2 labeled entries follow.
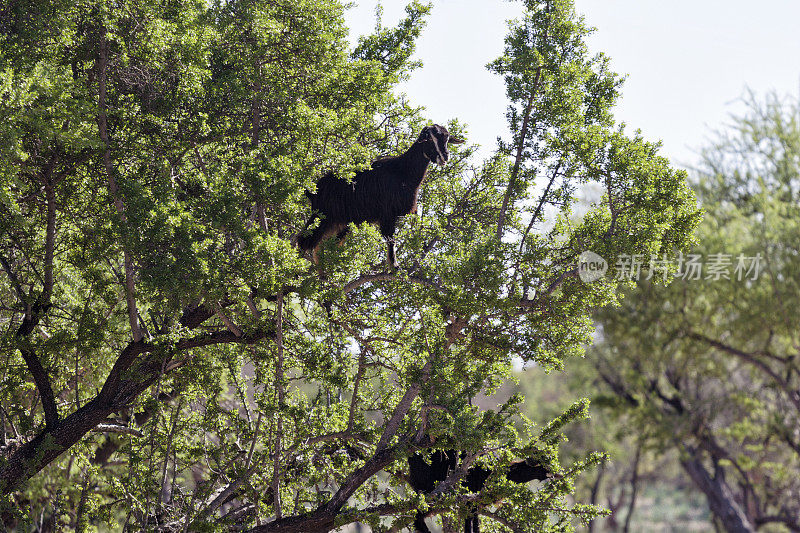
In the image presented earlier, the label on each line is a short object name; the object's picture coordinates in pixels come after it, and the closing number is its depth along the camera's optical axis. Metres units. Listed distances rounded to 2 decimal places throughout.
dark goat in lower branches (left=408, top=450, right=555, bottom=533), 15.92
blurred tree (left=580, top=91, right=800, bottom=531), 36.84
